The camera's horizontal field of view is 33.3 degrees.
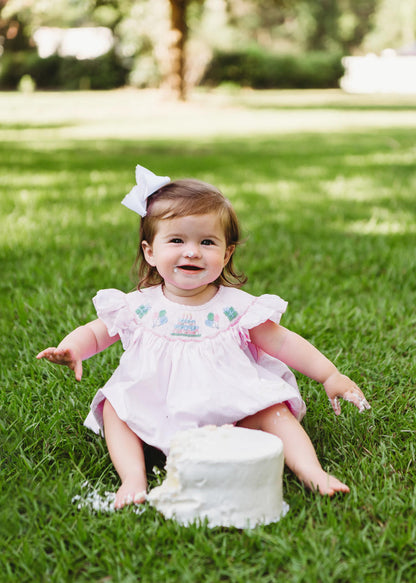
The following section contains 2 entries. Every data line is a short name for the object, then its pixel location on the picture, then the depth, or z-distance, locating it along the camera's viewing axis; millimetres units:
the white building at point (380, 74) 36000
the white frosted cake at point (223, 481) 1569
